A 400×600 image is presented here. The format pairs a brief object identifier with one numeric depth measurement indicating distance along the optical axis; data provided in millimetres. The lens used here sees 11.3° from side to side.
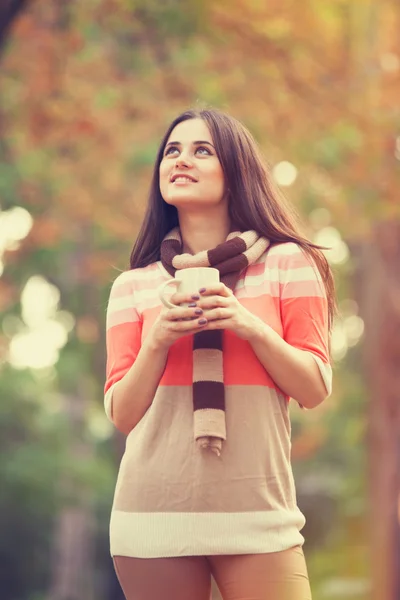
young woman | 4958
